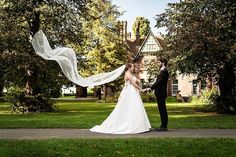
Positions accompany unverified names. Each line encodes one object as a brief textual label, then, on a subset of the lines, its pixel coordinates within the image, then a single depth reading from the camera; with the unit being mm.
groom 12231
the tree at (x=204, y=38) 19896
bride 11940
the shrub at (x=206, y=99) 24214
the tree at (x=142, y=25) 73433
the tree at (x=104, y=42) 41875
